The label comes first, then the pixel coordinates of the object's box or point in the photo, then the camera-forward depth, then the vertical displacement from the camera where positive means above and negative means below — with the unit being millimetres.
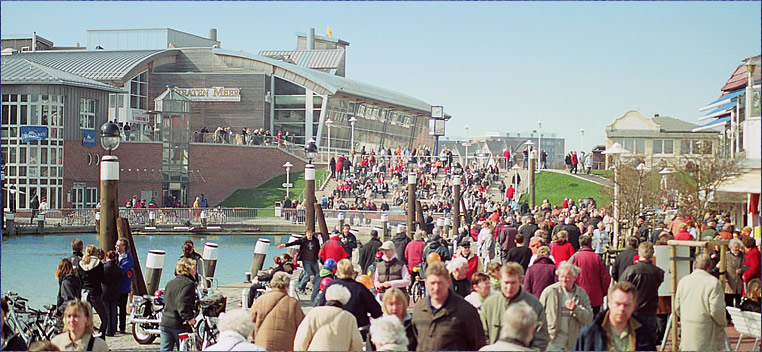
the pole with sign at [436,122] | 72500 +4199
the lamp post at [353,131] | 70031 +3488
